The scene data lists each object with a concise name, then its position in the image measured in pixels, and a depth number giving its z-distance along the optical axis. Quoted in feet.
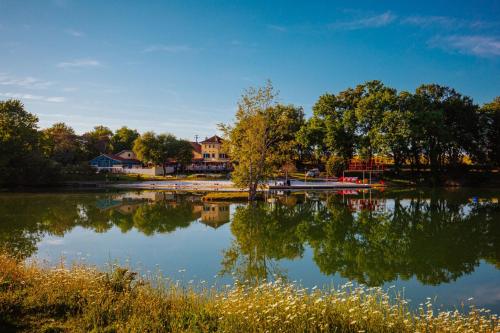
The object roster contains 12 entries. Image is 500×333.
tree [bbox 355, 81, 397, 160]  231.91
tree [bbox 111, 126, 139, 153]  400.47
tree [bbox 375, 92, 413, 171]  224.33
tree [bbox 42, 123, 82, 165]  283.46
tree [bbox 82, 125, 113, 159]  345.92
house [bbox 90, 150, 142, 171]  326.05
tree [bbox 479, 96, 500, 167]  249.55
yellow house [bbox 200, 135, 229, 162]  363.76
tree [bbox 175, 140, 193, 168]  311.88
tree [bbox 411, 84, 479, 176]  228.22
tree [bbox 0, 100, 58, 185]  199.31
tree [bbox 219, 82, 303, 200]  139.13
